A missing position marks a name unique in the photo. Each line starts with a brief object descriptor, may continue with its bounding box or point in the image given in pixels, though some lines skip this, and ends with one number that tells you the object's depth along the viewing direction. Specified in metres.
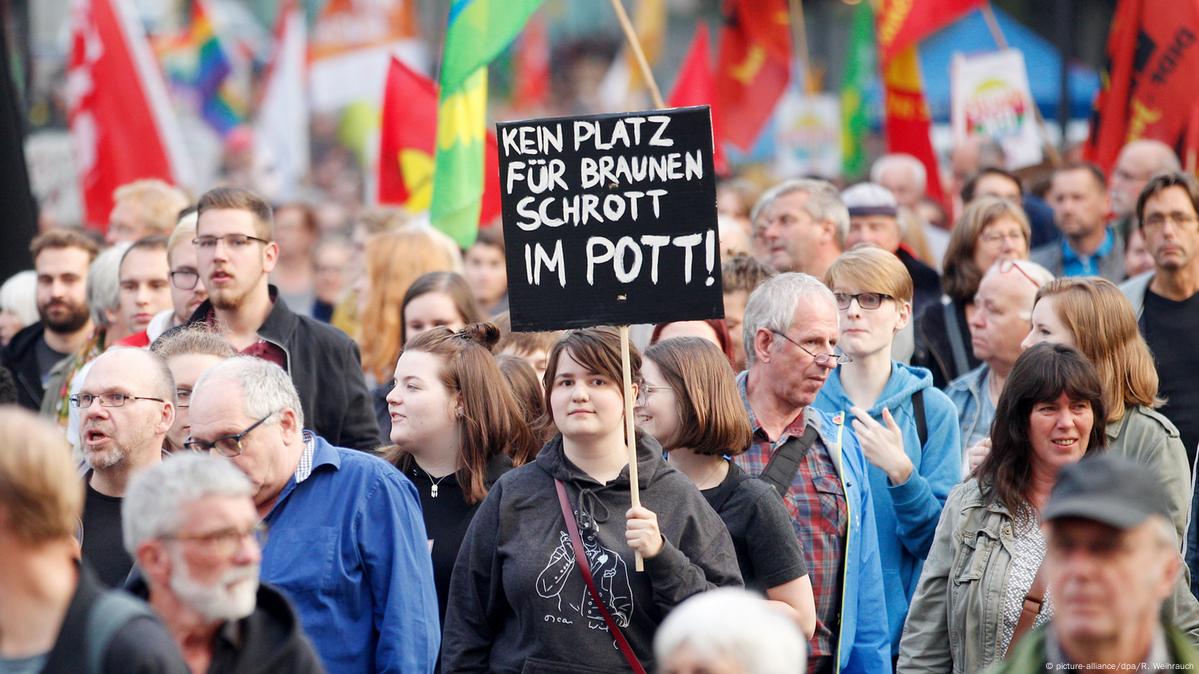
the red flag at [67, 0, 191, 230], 22.58
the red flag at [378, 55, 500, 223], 21.75
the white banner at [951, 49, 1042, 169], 25.56
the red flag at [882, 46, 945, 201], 26.03
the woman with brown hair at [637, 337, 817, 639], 10.03
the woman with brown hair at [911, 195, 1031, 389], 15.52
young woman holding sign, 9.45
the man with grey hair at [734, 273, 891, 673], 10.84
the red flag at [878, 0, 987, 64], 25.69
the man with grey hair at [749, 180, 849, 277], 16.39
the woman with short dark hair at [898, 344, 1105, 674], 9.74
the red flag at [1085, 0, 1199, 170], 21.70
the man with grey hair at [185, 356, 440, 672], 9.58
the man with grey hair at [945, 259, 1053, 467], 13.37
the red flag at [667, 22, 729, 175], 25.80
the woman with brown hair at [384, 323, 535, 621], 11.63
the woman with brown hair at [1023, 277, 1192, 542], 10.77
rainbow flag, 48.28
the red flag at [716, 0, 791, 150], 31.08
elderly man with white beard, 7.13
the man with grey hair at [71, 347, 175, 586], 10.39
